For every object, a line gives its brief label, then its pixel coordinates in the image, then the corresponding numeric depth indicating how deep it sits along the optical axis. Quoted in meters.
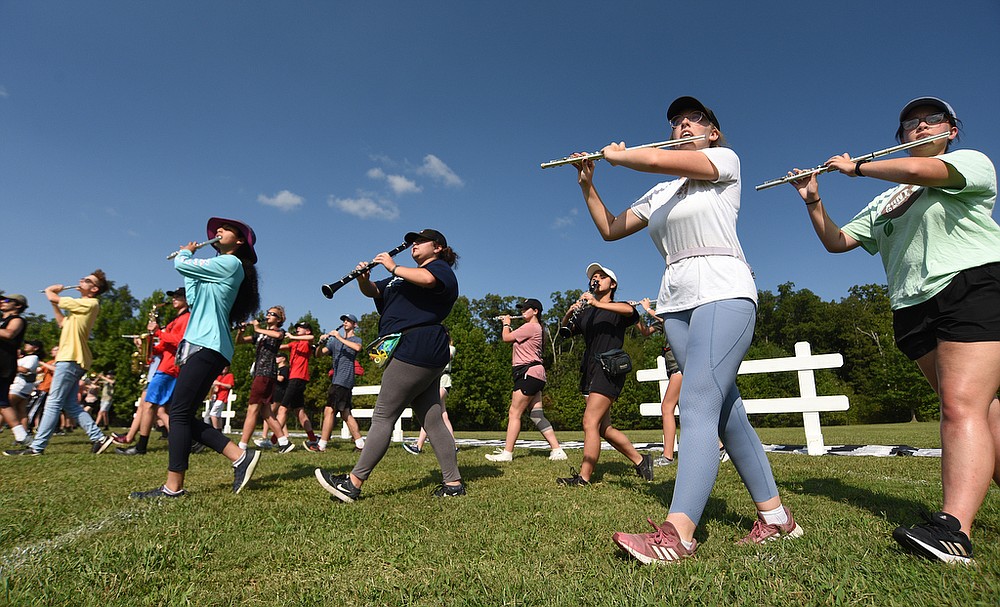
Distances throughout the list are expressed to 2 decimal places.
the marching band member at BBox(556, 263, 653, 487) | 4.89
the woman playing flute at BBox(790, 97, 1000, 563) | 2.32
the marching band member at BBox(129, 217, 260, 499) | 4.28
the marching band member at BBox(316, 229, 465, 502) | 4.17
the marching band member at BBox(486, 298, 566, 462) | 7.18
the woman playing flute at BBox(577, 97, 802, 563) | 2.38
